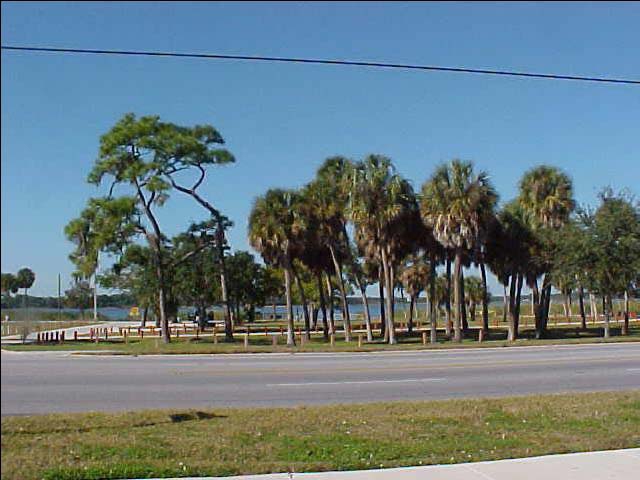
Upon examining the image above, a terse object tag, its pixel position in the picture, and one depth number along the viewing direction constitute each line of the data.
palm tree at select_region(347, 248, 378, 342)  38.36
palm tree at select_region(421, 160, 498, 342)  34.88
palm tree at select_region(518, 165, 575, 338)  40.00
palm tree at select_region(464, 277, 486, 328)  73.00
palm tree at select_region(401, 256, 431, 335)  53.67
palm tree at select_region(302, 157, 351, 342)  36.28
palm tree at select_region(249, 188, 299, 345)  35.75
